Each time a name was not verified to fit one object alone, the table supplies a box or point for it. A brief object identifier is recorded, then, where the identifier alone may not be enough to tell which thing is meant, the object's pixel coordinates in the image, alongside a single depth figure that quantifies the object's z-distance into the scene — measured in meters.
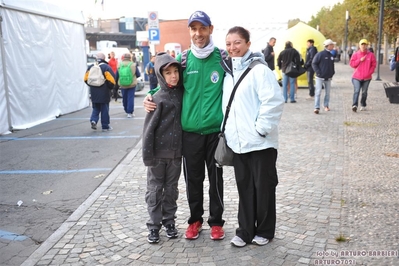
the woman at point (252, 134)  3.73
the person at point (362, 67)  11.33
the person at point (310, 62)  15.30
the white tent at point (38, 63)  10.32
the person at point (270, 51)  16.00
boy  3.99
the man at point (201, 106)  3.92
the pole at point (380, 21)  17.59
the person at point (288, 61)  13.72
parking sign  19.39
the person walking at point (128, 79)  11.91
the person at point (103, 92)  10.16
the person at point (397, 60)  14.72
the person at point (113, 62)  16.71
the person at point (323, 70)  11.45
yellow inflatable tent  18.55
